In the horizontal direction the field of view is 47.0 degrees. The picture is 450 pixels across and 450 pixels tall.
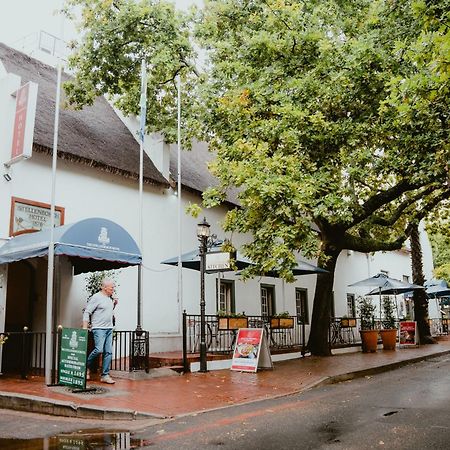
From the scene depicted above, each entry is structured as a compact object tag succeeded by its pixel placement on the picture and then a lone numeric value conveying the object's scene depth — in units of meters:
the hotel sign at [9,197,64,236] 12.40
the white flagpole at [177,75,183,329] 15.24
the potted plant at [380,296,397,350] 20.25
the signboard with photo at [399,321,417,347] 21.38
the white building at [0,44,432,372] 12.92
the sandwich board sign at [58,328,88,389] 8.98
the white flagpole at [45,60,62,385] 9.68
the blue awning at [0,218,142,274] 10.27
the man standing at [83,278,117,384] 10.03
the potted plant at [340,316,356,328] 19.72
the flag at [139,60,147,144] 14.45
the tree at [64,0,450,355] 12.77
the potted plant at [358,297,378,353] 19.34
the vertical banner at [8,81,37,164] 11.58
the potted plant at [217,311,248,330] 14.00
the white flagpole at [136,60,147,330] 13.64
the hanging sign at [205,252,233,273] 12.69
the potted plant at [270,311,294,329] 16.22
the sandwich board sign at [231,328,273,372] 12.99
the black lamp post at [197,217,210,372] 12.62
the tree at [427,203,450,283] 22.44
